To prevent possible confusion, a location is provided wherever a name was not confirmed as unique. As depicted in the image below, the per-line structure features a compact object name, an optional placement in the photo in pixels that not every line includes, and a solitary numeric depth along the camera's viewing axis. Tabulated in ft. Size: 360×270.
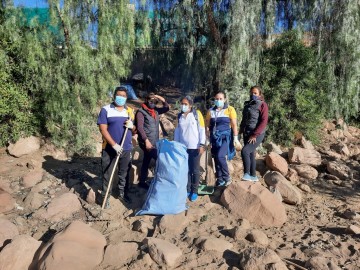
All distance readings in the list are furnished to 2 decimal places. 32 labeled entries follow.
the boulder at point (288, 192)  15.87
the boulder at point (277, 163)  19.48
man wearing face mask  13.96
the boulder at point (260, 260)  10.02
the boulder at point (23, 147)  19.52
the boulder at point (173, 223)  12.87
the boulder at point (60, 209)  14.82
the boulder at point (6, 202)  15.29
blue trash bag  13.56
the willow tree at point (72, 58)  18.94
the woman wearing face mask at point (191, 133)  14.39
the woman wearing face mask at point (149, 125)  14.58
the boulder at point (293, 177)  19.13
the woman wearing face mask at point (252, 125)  15.10
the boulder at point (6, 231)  12.72
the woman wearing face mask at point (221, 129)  15.03
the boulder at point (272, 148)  24.07
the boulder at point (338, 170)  20.72
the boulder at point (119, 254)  11.22
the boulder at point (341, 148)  26.55
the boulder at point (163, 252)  10.73
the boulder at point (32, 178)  17.49
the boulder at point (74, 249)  10.53
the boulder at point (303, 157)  21.40
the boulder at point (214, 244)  11.44
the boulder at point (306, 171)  20.08
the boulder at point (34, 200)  15.81
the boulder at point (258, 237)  11.89
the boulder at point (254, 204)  13.57
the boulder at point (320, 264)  10.07
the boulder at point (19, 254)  11.03
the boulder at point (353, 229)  12.57
